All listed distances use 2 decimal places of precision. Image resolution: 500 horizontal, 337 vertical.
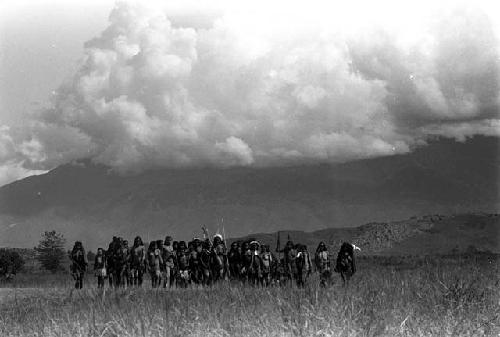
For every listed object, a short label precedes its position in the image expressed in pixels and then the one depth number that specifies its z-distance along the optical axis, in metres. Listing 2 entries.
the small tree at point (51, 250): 78.38
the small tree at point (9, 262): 50.47
